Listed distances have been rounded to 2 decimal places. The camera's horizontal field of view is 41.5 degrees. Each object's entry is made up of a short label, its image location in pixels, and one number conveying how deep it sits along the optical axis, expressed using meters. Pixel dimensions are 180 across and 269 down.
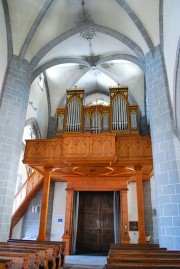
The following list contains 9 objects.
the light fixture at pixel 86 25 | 9.55
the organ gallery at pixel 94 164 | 9.08
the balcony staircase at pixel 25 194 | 12.05
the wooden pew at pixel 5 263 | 3.12
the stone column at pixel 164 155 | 6.14
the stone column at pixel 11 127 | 7.28
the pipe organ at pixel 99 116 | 10.26
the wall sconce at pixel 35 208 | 12.55
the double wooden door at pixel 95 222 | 12.62
